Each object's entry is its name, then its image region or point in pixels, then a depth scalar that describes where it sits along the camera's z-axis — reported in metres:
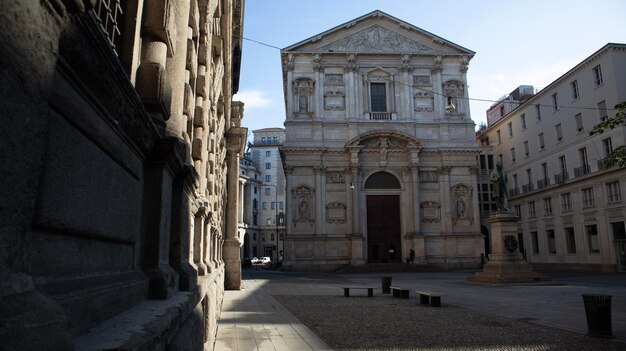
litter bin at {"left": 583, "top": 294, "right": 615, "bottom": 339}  8.24
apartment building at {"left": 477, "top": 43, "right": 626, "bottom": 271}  33.78
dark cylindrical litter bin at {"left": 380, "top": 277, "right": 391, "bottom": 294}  18.22
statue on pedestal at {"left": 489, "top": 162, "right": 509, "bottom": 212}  23.25
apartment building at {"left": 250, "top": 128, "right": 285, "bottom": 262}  92.38
